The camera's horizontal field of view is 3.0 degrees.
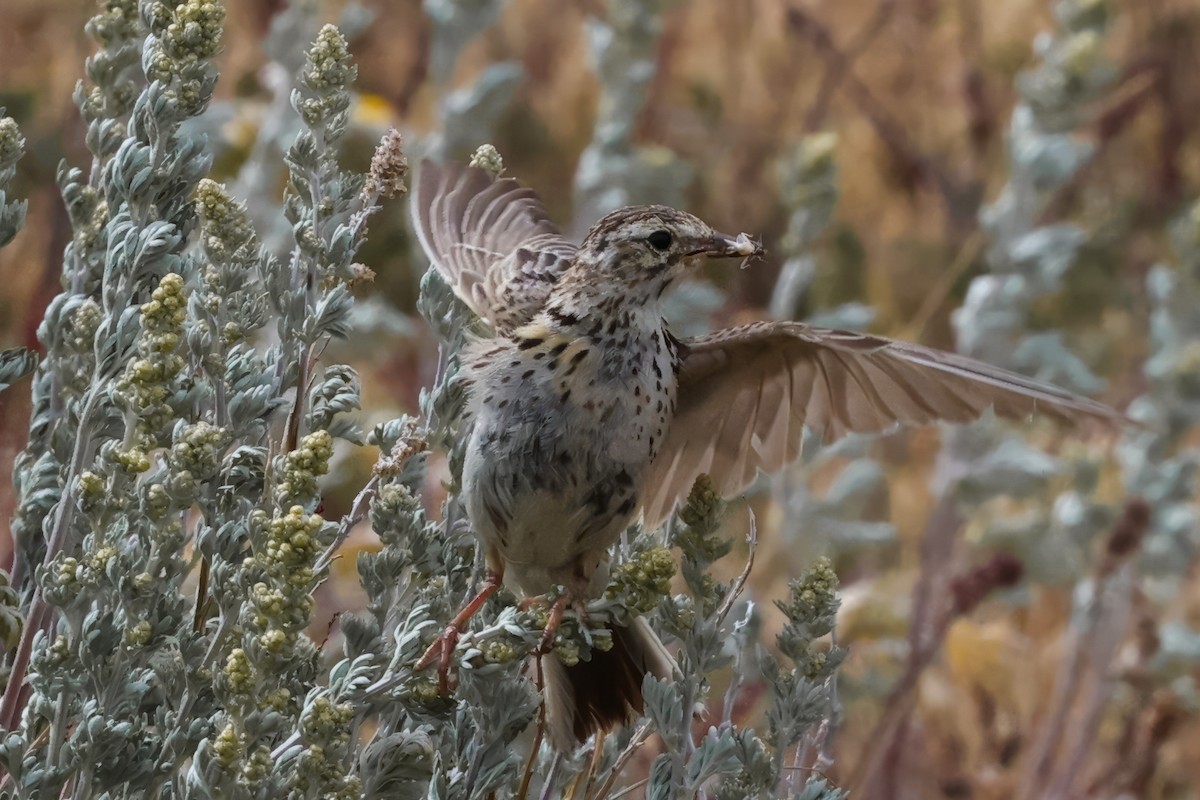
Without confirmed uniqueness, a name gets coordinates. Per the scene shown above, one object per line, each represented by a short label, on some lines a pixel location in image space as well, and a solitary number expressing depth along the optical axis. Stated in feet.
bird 11.70
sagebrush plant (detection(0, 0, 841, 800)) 11.49
